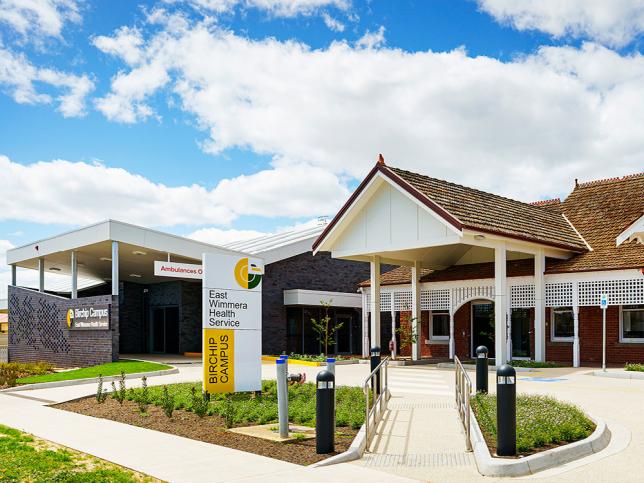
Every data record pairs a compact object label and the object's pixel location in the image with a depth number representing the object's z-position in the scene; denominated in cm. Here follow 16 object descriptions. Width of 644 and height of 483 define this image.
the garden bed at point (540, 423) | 905
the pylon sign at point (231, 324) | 1355
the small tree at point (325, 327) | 3387
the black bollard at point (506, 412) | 840
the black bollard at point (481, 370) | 1398
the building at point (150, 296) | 2820
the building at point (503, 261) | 2278
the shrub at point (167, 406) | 1198
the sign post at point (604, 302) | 2028
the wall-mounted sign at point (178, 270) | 2489
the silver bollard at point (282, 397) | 1009
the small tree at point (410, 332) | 2722
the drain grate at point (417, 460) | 848
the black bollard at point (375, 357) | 1457
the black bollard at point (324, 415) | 888
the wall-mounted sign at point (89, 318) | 2723
